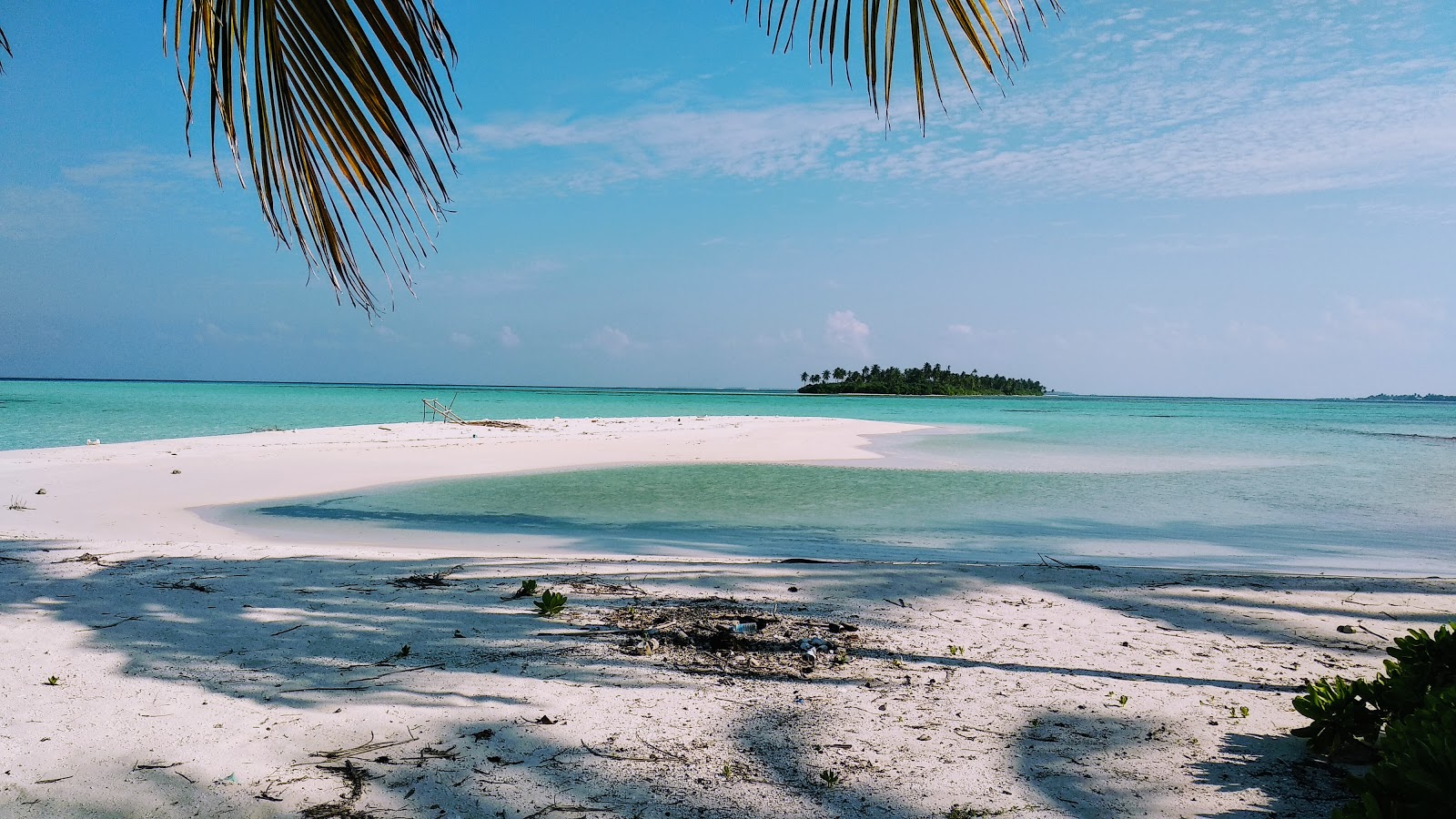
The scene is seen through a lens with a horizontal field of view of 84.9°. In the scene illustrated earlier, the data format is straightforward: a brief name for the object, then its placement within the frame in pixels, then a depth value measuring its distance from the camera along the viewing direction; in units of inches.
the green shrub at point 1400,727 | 71.8
